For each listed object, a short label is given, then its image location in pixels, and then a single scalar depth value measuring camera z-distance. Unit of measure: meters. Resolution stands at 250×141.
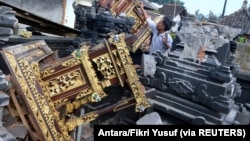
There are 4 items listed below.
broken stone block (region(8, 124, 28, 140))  3.29
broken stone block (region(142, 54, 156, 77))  3.90
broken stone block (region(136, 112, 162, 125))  3.06
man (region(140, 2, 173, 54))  6.21
